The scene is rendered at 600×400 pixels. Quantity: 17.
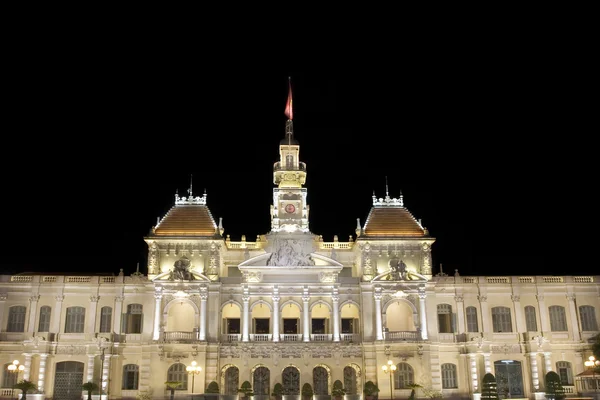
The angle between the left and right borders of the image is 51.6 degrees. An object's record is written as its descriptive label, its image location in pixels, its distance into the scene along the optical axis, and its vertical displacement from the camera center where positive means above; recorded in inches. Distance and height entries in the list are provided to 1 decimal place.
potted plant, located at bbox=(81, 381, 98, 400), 2018.8 -16.5
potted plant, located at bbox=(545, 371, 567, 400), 1925.4 -35.6
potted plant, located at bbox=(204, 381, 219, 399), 2049.0 -28.4
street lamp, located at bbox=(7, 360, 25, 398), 1897.1 +43.4
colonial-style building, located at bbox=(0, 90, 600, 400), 2207.2 +215.0
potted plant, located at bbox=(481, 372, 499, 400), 1917.3 -35.1
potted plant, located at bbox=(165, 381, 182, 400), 1987.0 -13.8
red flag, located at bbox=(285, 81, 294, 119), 2657.5 +1118.7
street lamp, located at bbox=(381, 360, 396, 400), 2055.4 +27.6
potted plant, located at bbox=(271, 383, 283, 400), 2068.2 -37.9
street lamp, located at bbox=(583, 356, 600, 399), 1930.1 +33.0
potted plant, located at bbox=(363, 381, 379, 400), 2039.9 -36.8
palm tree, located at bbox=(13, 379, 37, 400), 1941.4 -10.2
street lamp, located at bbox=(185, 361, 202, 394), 1990.7 +35.3
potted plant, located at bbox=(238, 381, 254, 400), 2012.8 -29.4
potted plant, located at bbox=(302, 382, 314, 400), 2069.4 -45.5
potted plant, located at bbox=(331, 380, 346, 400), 2082.2 -40.9
